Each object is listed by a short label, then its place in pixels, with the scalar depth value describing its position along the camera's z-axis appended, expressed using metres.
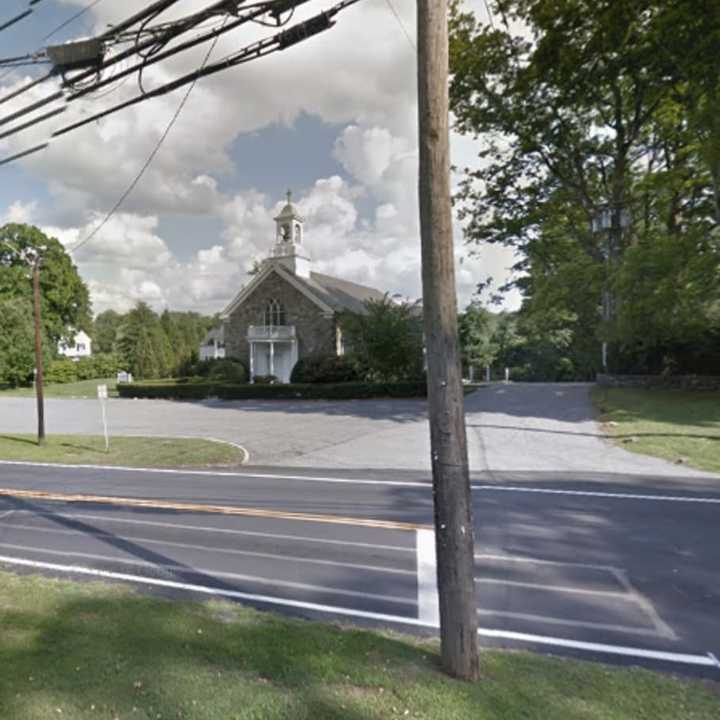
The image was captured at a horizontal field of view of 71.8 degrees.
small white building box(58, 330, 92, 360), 73.64
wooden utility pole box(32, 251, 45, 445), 15.65
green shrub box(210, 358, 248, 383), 33.81
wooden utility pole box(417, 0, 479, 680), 3.12
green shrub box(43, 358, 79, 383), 44.84
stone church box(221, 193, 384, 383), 33.12
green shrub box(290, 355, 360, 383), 28.25
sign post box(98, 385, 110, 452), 14.45
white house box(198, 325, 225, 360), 51.10
